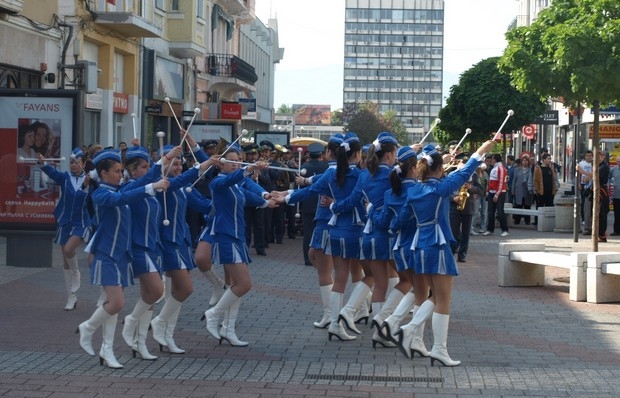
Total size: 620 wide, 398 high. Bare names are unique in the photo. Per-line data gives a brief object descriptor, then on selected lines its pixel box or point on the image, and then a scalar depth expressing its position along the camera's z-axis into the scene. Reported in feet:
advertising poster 55.16
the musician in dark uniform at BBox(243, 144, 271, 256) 67.56
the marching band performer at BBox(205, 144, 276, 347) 34.09
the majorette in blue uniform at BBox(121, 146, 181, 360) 31.32
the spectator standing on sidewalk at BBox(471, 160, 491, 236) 87.40
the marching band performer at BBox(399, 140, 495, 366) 31.17
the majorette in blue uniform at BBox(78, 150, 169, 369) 30.53
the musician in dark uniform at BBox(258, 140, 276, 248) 70.33
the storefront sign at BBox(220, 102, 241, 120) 138.10
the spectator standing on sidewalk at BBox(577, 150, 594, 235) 85.81
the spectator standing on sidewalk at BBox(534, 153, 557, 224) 97.86
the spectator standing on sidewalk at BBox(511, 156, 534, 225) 97.76
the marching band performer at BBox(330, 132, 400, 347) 34.83
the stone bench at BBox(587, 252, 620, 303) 45.32
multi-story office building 601.62
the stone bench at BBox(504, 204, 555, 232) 91.56
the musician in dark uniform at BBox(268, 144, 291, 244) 73.72
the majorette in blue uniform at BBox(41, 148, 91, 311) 42.04
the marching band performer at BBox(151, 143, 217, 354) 33.04
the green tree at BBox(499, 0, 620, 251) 49.16
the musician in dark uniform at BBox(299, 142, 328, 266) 59.06
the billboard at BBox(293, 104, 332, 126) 643.86
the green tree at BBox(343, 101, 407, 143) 282.15
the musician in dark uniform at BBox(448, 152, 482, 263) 62.69
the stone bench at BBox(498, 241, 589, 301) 49.84
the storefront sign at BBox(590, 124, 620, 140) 101.09
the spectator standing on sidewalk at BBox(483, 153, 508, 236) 86.07
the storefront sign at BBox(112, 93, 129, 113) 103.41
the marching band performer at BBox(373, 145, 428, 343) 32.68
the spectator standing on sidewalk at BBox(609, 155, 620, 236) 87.56
